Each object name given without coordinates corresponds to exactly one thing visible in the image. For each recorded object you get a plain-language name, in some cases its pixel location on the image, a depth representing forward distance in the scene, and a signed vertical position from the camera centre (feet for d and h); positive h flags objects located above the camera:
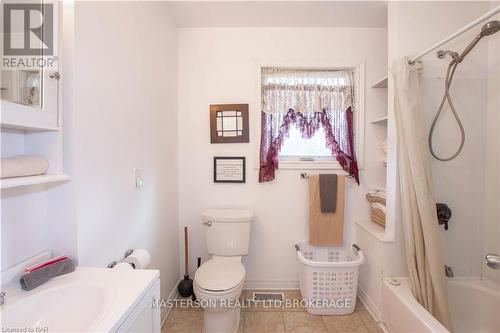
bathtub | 5.00 -3.02
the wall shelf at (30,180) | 2.31 -0.17
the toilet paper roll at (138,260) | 4.19 -1.66
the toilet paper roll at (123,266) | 3.53 -1.53
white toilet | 5.05 -2.48
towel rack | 7.18 -0.32
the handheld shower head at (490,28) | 4.29 +2.45
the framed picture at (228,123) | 7.22 +1.23
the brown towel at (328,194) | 6.81 -0.83
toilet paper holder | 4.01 -1.65
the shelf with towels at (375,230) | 5.66 -1.71
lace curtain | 7.22 +1.62
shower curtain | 4.81 -0.75
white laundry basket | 6.12 -3.10
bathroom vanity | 2.41 -1.48
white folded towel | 2.42 -0.02
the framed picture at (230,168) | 7.32 -0.11
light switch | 4.89 -0.30
